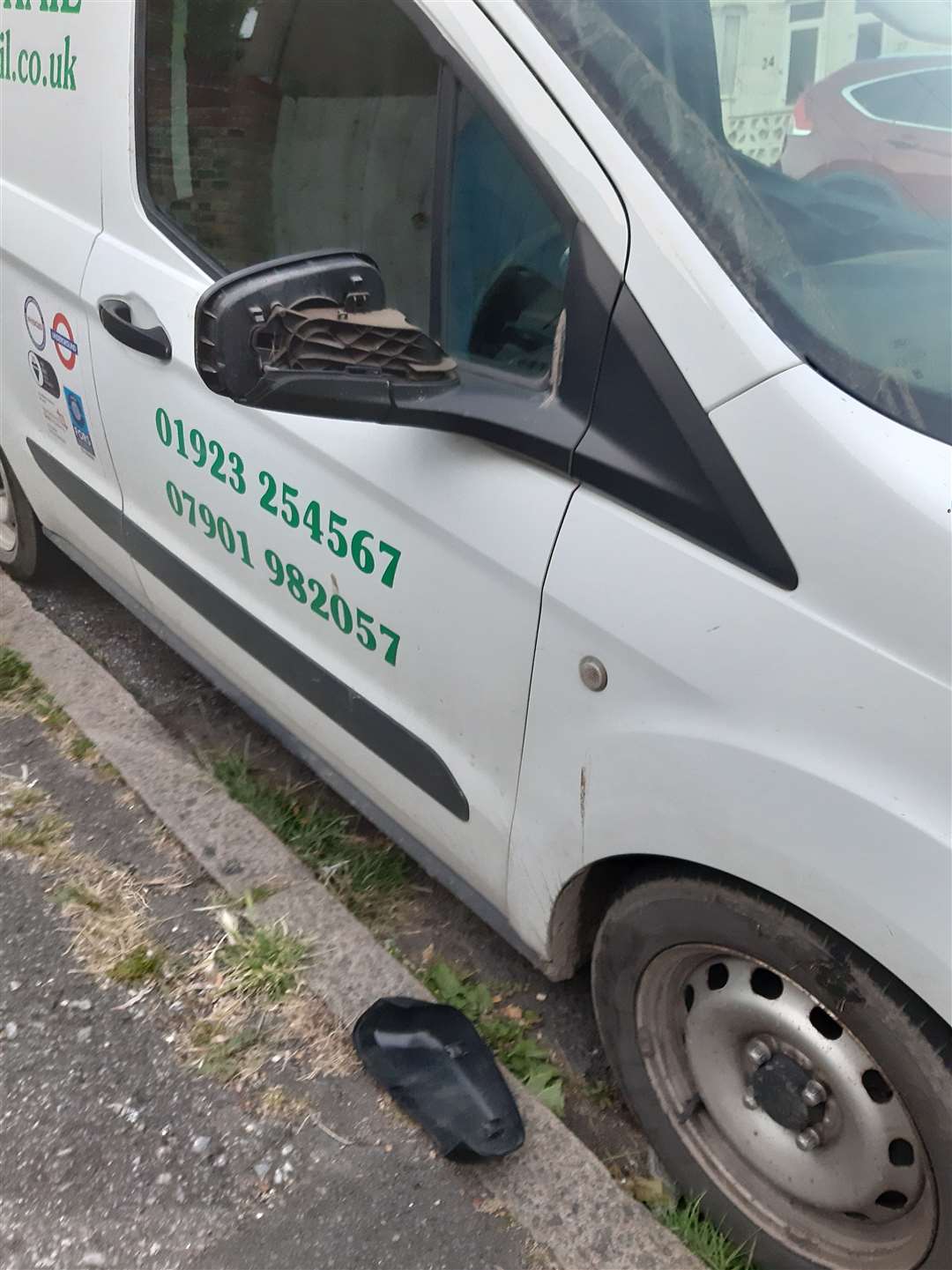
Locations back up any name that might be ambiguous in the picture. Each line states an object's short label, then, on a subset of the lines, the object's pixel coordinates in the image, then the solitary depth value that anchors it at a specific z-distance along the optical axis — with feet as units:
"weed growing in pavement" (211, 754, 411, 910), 7.94
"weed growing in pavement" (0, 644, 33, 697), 9.77
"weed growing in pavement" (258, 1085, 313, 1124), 6.06
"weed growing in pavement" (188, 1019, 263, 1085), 6.28
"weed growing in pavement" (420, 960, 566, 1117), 6.44
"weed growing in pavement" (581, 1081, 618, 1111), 6.57
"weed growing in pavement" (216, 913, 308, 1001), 6.75
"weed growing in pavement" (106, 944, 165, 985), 6.85
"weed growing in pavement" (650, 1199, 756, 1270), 5.37
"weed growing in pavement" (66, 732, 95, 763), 8.89
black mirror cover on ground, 5.83
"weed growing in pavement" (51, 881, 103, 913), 7.39
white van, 3.92
